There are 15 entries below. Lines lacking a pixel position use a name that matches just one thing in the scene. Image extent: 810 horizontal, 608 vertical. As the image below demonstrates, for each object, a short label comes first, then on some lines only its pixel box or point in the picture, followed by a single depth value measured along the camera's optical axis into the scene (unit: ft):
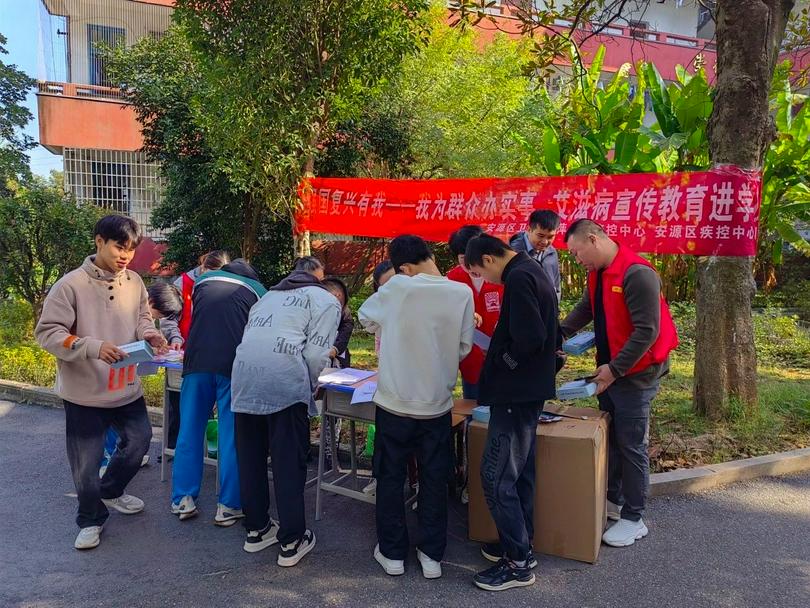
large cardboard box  10.58
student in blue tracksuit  12.21
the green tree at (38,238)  28.09
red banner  15.76
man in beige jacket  10.92
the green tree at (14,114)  62.59
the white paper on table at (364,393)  11.56
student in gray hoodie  10.71
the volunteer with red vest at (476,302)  13.38
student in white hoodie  10.21
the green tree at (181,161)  30.66
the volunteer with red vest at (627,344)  10.82
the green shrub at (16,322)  30.07
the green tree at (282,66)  22.77
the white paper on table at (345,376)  12.67
